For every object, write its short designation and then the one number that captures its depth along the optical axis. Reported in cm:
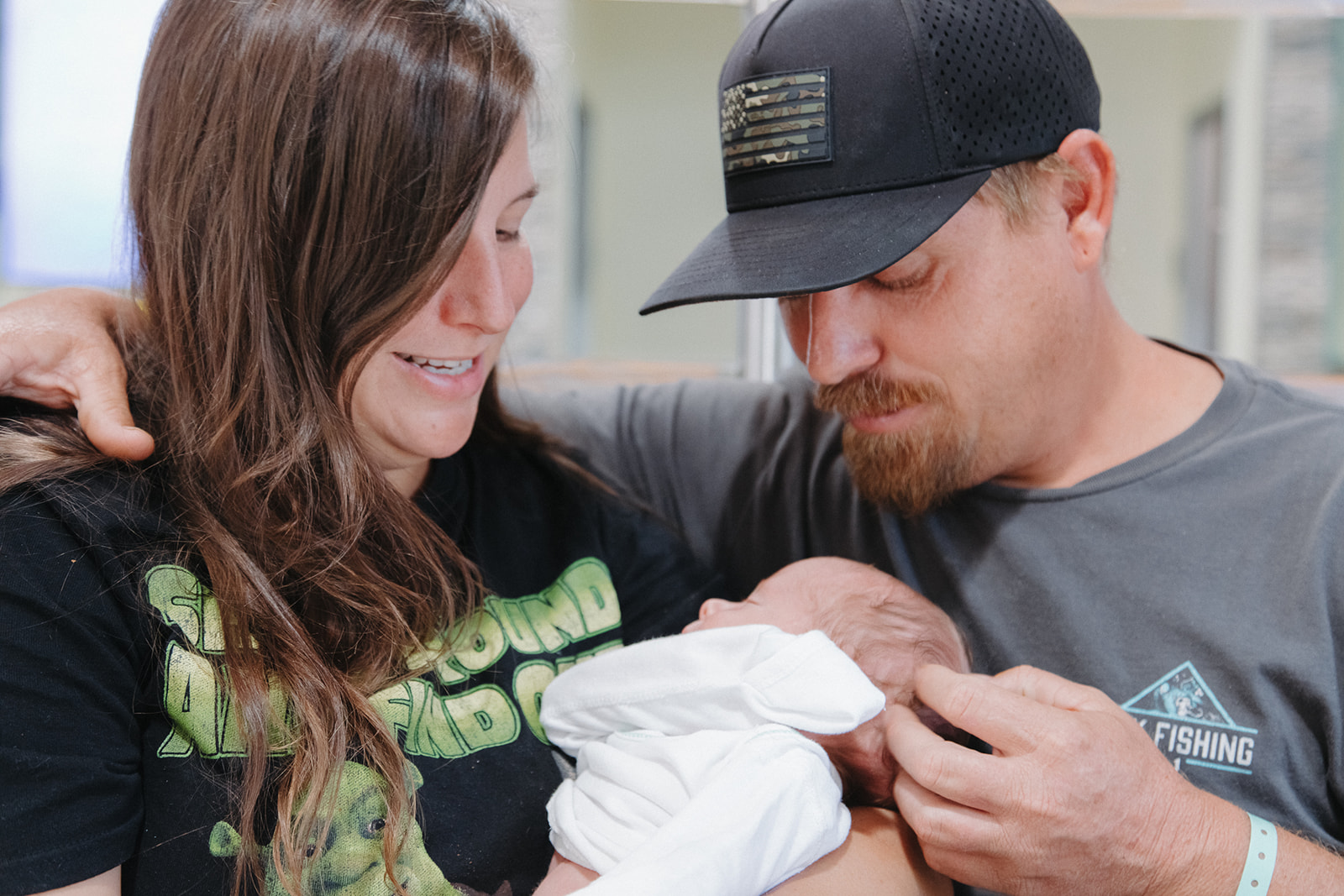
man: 81
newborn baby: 78
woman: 78
